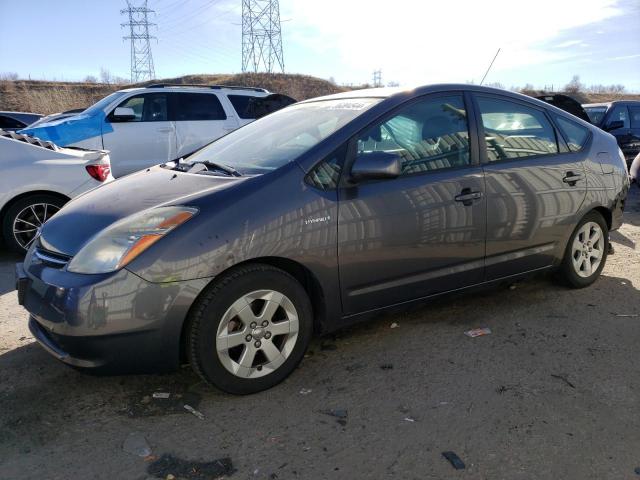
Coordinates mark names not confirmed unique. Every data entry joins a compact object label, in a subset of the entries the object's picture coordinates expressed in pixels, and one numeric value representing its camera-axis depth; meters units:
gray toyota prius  2.71
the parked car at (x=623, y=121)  10.78
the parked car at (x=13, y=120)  13.77
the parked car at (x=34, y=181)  5.78
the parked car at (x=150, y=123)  8.55
